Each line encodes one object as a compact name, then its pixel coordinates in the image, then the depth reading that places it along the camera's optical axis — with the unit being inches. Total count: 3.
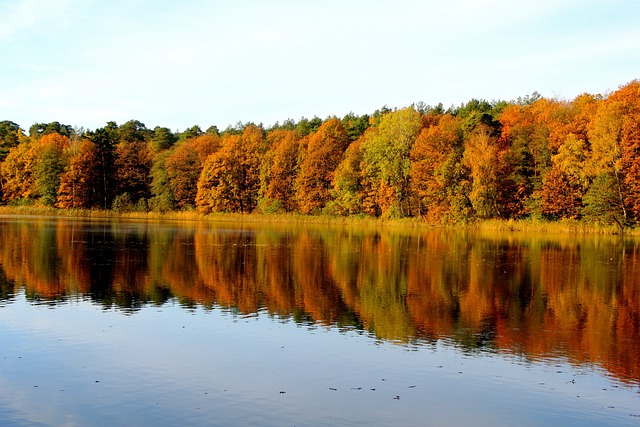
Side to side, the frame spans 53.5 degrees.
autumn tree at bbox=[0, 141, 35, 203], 3627.0
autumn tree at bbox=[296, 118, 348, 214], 3154.5
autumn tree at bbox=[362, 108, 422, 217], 2891.2
